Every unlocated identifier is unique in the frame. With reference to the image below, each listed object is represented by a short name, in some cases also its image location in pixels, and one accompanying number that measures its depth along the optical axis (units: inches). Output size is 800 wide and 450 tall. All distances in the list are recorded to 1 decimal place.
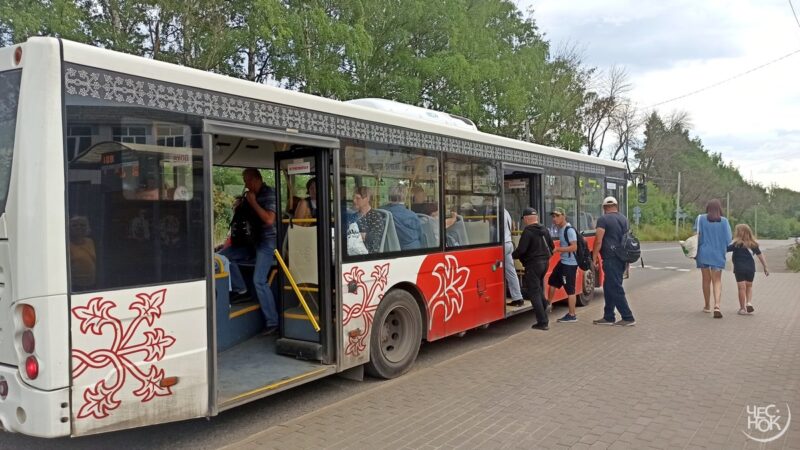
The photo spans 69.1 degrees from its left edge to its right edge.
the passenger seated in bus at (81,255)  139.0
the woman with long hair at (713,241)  361.4
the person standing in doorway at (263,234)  252.5
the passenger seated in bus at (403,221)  244.2
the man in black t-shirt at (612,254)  343.6
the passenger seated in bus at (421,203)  256.1
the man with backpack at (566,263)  350.3
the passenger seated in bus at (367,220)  224.8
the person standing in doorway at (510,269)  327.9
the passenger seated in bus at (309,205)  221.9
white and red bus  135.6
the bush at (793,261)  711.7
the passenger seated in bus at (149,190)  152.7
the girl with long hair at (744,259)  363.6
